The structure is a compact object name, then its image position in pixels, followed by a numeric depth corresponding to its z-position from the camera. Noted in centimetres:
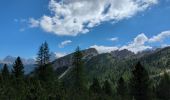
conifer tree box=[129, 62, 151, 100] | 1911
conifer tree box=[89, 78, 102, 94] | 4148
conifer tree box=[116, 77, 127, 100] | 4430
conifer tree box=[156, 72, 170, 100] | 4325
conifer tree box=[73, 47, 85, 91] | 2872
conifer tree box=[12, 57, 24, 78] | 2797
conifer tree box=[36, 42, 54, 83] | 2725
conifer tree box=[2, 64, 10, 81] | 2813
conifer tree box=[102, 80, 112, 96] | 4519
